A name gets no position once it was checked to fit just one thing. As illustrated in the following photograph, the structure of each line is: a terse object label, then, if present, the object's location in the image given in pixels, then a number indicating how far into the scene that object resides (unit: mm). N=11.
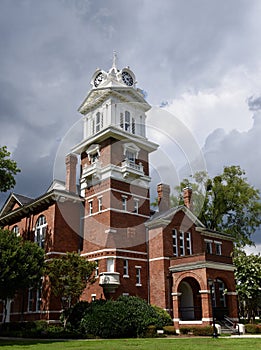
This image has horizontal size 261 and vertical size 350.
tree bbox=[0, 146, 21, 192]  30859
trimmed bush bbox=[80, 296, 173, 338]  23531
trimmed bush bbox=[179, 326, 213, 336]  24172
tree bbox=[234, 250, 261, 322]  30938
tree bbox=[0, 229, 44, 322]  24625
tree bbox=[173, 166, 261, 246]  42969
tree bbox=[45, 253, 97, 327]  26156
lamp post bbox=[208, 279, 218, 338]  22500
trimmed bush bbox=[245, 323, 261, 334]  25975
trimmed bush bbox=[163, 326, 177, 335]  25294
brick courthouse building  29516
